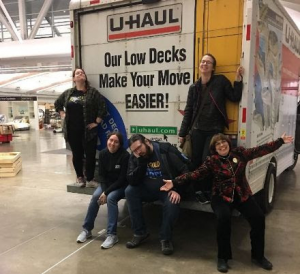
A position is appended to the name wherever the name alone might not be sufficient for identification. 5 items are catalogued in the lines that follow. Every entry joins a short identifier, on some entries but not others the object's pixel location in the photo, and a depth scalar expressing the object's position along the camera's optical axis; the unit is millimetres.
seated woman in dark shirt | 3916
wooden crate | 7953
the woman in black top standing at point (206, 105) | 3652
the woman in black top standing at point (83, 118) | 4484
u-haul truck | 3676
